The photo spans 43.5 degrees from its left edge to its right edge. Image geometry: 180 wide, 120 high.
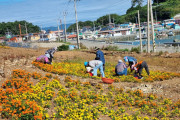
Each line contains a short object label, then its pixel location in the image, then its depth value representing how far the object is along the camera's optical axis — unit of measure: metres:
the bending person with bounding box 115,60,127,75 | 12.00
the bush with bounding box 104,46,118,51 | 31.48
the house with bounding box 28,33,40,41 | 104.44
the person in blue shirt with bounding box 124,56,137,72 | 11.65
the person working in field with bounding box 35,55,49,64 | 13.96
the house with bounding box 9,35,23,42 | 81.54
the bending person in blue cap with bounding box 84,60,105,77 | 11.49
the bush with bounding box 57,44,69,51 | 32.37
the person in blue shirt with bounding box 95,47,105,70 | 12.24
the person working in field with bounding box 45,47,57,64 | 14.22
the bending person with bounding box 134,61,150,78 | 11.47
